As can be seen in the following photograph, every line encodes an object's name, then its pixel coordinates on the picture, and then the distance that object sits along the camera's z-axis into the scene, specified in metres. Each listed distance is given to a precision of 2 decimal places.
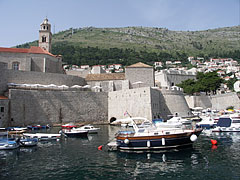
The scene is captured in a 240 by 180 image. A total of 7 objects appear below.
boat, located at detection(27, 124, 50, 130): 27.67
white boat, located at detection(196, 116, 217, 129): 27.55
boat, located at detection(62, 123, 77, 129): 28.22
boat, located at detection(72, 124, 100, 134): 24.40
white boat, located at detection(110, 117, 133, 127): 30.43
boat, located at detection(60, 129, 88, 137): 22.19
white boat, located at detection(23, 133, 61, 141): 20.18
